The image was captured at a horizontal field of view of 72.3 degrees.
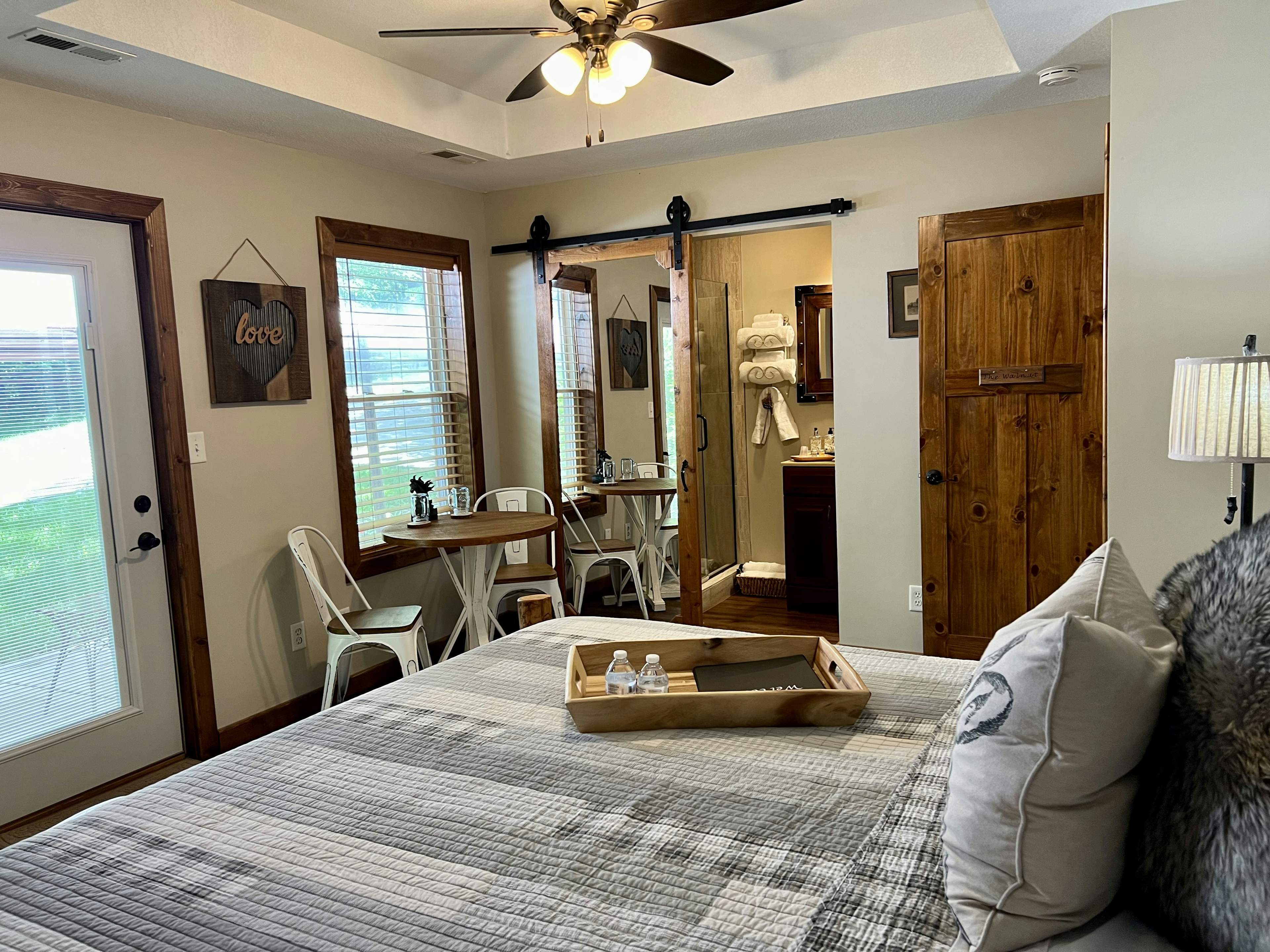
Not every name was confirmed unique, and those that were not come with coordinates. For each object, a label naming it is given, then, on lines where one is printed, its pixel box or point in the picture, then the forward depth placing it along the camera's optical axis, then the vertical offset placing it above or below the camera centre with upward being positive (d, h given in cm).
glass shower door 460 -19
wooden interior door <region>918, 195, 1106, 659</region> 345 -14
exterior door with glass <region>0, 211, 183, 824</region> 285 -39
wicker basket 542 -124
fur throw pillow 86 -44
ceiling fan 243 +104
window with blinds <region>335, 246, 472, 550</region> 416 +11
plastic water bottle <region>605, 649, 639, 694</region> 181 -60
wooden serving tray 165 -61
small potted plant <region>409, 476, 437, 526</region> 402 -47
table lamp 203 -11
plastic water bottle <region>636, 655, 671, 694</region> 183 -60
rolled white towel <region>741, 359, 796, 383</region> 550 +9
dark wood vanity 506 -91
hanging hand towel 557 -20
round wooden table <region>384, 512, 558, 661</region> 366 -59
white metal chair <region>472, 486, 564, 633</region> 427 -88
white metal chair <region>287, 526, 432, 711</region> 354 -92
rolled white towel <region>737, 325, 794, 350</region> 547 +30
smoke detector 315 +109
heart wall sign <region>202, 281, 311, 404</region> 344 +28
